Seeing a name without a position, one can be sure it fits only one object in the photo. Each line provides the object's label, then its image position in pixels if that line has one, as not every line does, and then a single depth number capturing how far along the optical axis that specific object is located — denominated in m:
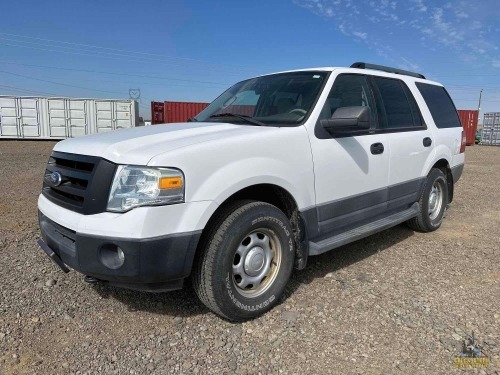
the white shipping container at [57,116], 23.22
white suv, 2.41
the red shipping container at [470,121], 26.70
